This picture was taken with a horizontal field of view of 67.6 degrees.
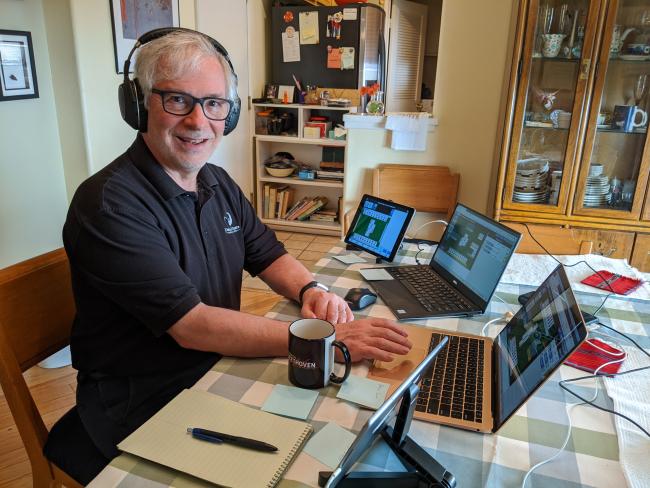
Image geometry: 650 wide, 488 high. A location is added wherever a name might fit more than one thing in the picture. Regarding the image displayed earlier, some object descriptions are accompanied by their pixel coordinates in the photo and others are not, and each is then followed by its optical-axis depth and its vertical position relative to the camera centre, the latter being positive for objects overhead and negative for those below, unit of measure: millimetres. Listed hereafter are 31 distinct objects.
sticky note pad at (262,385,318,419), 835 -514
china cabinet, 2439 -91
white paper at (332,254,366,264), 1592 -502
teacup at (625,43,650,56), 2461 +292
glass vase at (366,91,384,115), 3023 -40
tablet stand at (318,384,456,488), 698 -519
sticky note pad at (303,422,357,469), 737 -520
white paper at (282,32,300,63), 4070 +415
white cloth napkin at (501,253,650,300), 1457 -514
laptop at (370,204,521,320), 1233 -472
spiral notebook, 695 -511
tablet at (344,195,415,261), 1566 -399
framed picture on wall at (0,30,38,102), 1883 +99
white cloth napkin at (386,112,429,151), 2814 -155
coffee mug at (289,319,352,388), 875 -445
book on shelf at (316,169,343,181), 4102 -609
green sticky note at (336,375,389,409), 871 -514
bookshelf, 4043 -500
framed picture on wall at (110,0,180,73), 2346 +372
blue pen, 737 -505
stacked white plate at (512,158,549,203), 2701 -403
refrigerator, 3881 +425
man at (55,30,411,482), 998 -370
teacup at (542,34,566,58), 2504 +307
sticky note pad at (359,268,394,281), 1447 -502
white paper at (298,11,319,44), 3951 +572
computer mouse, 1270 -503
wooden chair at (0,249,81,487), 1021 -522
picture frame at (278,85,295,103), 4113 +58
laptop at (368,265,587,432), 769 -513
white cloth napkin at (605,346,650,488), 752 -534
